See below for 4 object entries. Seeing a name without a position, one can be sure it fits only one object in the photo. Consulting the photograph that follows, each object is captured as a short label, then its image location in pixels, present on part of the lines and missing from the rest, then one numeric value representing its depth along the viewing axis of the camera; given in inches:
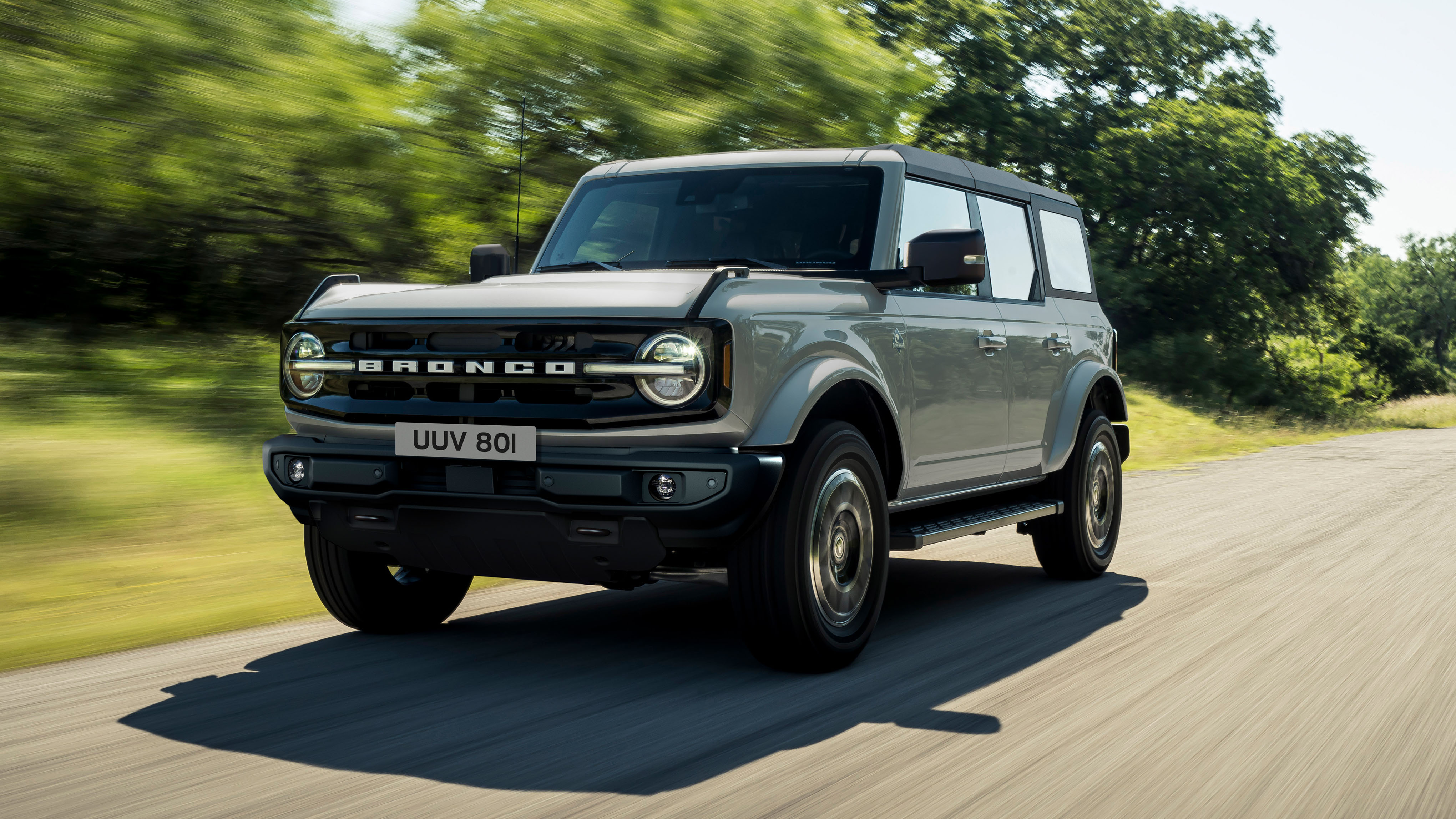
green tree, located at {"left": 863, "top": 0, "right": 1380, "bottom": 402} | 1393.9
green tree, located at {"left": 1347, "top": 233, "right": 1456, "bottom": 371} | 3858.3
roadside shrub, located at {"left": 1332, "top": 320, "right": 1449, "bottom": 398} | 2578.7
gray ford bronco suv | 175.3
